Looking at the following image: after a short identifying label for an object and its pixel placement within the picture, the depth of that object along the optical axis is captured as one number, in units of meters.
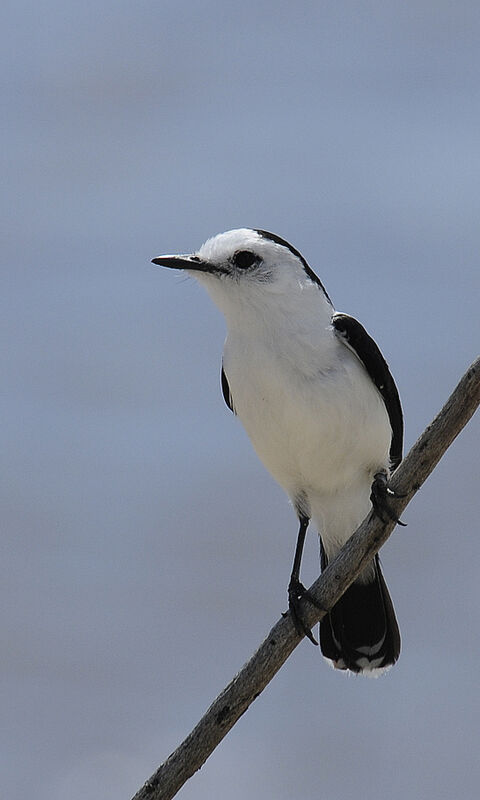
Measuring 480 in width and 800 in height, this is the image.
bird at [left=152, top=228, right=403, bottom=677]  5.31
